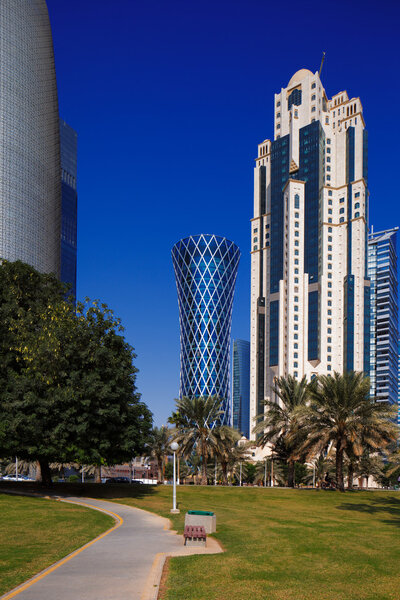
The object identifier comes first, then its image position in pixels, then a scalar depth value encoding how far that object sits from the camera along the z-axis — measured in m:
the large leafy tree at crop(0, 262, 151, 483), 34.66
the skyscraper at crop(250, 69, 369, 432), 158.62
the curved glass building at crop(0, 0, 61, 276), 131.62
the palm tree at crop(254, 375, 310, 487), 54.34
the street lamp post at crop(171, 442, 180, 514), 28.42
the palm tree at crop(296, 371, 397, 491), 45.41
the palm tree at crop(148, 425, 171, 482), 78.62
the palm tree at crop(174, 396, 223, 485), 56.59
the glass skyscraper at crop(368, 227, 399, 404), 191.80
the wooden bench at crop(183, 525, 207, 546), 17.84
